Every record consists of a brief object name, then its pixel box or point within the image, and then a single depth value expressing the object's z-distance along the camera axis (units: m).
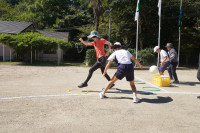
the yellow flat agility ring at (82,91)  6.57
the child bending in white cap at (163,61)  8.41
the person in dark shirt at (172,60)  9.00
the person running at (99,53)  6.72
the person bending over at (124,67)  5.30
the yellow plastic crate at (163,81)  8.16
